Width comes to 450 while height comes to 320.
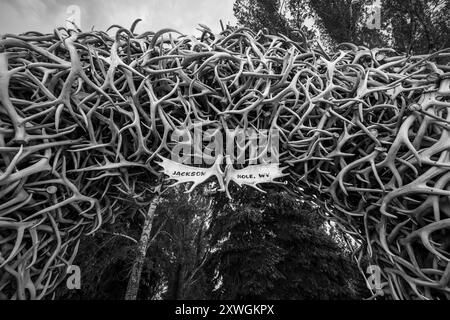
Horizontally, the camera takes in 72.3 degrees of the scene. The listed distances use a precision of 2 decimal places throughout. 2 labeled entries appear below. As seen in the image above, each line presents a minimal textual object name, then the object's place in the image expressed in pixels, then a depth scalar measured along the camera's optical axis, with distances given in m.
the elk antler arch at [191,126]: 1.47
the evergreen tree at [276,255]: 6.95
